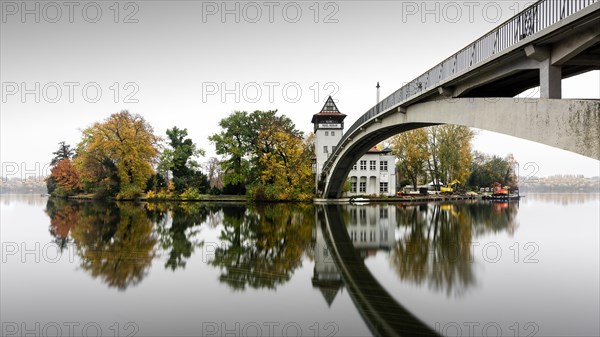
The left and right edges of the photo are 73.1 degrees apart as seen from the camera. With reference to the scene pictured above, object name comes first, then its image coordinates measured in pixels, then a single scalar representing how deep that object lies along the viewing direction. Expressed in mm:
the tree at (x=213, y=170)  78825
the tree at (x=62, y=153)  72256
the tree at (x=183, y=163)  50688
